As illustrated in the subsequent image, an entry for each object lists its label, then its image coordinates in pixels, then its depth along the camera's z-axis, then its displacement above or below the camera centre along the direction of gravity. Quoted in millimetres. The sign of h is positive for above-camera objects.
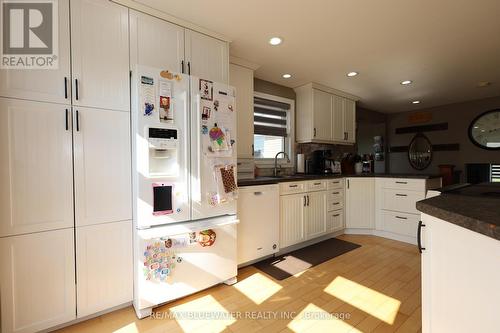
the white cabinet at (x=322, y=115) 3637 +810
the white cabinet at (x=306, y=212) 2750 -644
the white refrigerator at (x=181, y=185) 1678 -167
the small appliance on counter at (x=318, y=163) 3756 +2
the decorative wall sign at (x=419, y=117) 5354 +1082
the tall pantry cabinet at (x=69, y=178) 1409 -86
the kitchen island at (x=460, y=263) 642 -341
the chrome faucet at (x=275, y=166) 3334 -45
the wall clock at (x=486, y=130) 4465 +634
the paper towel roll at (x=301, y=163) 3742 +4
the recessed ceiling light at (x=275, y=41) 2282 +1249
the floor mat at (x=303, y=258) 2389 -1116
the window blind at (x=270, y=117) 3400 +721
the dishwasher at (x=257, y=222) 2332 -620
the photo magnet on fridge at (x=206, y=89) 1931 +635
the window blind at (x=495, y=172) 4480 -202
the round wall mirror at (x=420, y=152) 5371 +251
